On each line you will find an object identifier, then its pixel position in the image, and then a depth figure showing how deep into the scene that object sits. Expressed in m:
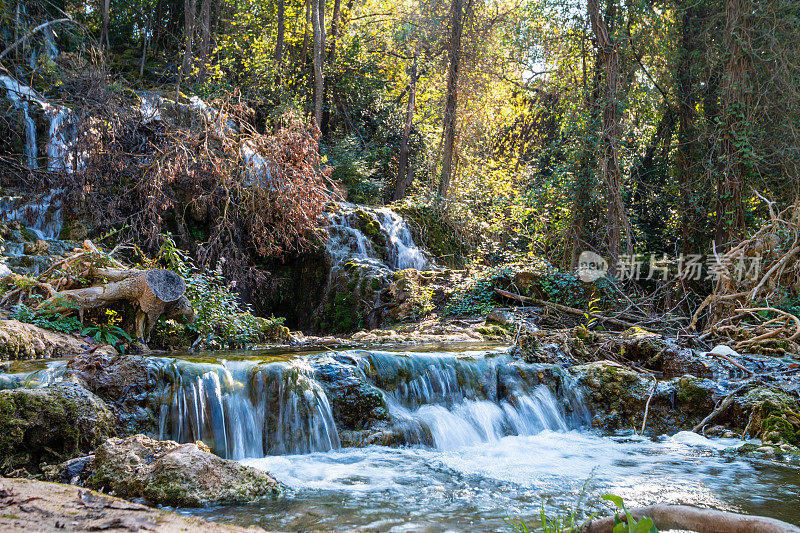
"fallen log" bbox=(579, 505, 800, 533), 1.86
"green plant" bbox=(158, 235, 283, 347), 8.20
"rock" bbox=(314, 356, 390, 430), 5.70
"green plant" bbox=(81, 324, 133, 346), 6.90
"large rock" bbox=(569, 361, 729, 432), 6.44
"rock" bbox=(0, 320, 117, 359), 5.87
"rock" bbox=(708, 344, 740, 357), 7.45
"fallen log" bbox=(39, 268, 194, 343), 6.95
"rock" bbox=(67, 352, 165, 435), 4.84
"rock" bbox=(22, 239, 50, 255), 8.45
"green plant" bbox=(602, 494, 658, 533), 1.71
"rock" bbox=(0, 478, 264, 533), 2.56
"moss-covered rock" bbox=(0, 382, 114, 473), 3.86
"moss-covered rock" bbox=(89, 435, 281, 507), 3.55
